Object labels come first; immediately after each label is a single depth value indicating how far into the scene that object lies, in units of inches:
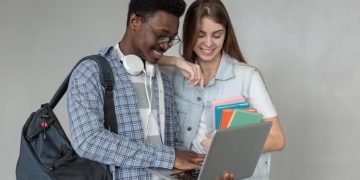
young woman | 67.9
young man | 51.8
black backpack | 51.8
